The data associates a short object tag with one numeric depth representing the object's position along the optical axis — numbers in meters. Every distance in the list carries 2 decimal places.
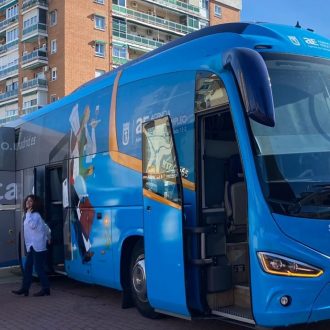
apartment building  54.41
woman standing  9.92
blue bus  5.09
